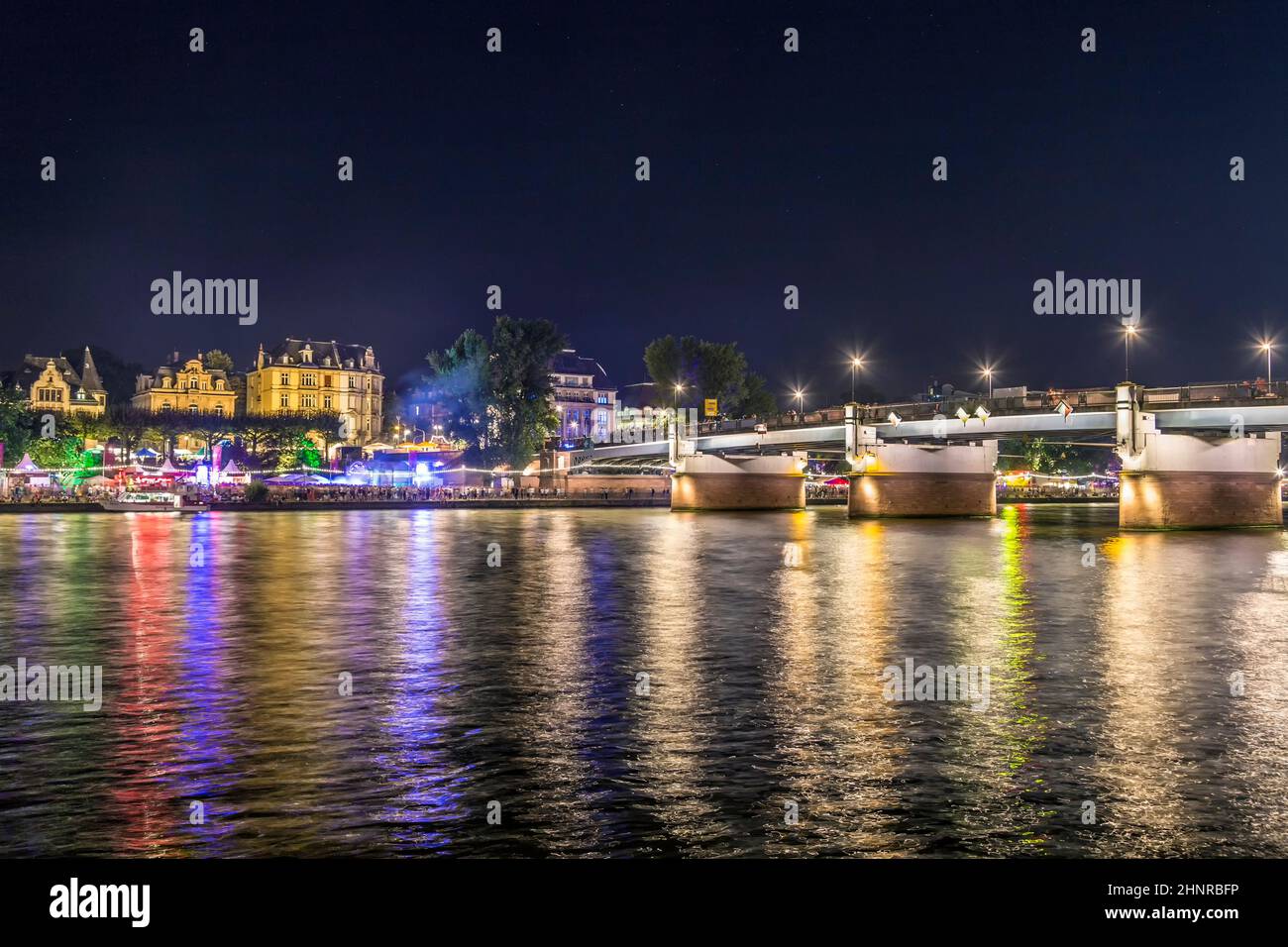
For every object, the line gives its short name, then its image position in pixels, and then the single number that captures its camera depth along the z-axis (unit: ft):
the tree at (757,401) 511.98
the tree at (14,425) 393.09
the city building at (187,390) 597.85
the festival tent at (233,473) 414.00
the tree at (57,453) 415.23
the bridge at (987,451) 230.48
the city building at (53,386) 540.11
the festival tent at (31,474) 365.20
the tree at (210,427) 448.65
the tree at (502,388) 434.30
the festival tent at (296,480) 416.87
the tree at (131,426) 438.40
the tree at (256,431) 467.52
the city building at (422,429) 547.90
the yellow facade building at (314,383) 610.65
